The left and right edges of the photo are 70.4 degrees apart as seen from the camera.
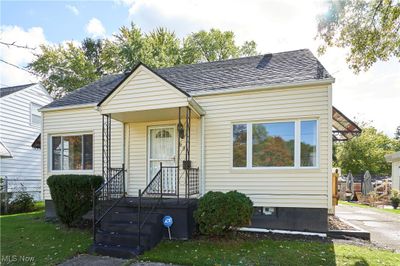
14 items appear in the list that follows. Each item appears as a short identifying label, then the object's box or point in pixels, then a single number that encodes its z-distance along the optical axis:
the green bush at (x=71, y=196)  7.87
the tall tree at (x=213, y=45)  30.89
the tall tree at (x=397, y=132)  76.37
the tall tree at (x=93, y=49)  31.03
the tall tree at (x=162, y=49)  26.22
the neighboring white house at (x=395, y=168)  19.59
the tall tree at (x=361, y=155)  27.67
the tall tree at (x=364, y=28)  7.92
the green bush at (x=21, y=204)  12.70
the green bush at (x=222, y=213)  6.43
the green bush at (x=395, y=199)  15.64
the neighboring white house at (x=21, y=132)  15.51
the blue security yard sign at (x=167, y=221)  6.93
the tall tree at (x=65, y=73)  27.77
